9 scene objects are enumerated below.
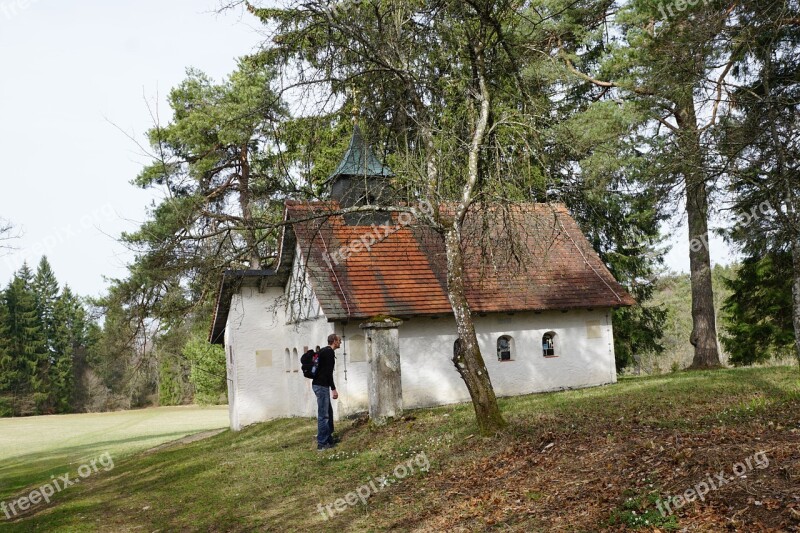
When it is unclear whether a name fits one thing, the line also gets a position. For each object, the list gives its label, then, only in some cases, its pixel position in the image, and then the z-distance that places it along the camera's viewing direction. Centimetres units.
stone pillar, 1402
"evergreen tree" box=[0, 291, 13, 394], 6919
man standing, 1294
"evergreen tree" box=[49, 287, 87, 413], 7350
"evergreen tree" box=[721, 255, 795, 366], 2655
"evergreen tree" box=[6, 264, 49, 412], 7081
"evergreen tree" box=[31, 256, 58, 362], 7844
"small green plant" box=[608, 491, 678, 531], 563
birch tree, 1062
